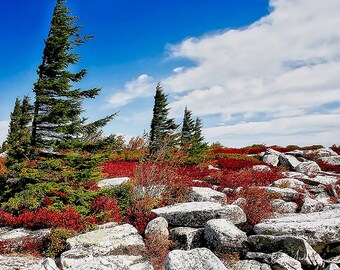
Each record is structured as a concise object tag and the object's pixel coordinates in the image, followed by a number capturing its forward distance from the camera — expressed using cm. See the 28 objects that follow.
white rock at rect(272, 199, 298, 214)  1220
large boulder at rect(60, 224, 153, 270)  782
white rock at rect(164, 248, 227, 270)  640
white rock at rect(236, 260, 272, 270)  744
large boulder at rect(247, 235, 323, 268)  746
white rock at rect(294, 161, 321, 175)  2249
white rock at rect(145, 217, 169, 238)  930
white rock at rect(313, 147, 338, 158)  2977
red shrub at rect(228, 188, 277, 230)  1019
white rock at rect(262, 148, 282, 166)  2686
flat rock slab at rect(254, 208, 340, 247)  819
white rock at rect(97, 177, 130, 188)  1395
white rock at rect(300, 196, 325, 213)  1192
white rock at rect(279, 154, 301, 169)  2481
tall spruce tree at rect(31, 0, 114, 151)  1246
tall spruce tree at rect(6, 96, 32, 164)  1202
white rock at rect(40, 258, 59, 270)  723
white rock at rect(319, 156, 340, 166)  2716
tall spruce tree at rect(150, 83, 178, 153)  3472
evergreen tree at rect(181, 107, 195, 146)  3544
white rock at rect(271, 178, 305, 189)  1575
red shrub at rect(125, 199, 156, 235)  1010
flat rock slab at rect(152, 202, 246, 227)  966
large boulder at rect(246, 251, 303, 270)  709
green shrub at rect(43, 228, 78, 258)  860
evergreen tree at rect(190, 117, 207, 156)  2695
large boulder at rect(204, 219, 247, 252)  835
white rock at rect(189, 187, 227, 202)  1246
